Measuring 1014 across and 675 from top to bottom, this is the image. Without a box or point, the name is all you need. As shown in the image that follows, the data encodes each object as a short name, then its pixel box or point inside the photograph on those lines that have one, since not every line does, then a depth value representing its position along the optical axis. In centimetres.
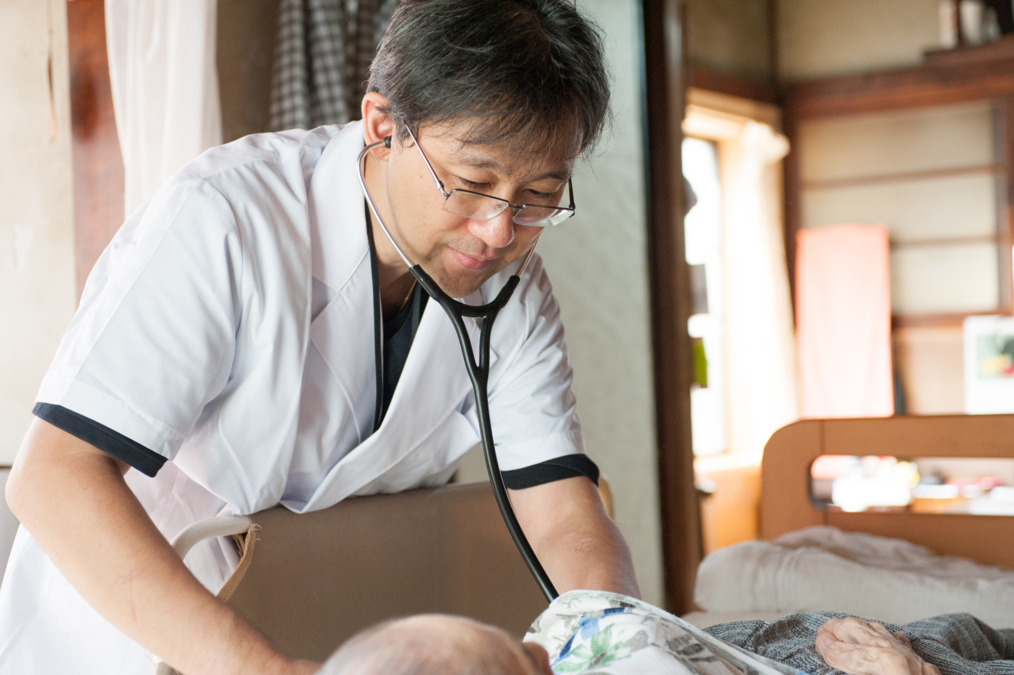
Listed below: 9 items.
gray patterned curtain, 205
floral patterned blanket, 75
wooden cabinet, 342
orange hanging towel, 357
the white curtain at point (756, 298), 362
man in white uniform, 79
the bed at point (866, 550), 146
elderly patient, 56
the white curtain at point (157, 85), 169
